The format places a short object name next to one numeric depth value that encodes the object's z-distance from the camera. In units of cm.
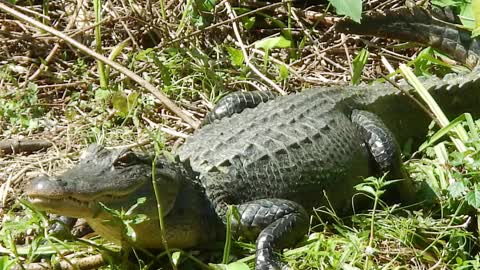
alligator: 691
